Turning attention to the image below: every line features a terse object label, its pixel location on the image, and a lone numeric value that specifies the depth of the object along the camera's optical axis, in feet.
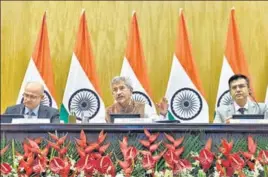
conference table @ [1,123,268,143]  7.79
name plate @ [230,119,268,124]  8.38
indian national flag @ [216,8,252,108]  17.43
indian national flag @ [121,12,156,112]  17.62
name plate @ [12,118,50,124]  9.01
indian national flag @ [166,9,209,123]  17.28
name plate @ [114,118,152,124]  8.63
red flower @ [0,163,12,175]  7.64
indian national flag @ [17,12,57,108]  17.94
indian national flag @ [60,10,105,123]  17.53
